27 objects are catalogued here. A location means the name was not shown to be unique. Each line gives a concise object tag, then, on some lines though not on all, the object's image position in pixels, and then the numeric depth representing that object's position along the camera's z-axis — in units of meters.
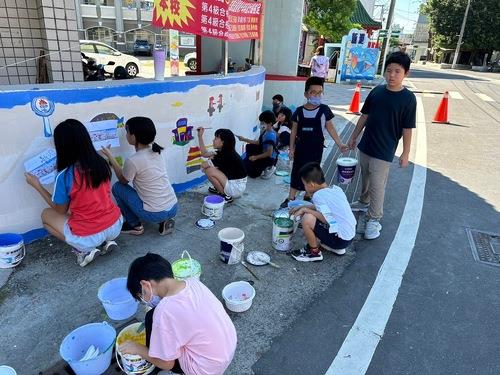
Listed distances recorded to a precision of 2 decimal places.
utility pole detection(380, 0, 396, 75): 21.37
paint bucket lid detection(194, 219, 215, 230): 4.19
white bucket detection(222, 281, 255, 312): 2.92
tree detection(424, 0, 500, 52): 39.88
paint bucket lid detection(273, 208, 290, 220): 3.80
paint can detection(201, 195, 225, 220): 4.30
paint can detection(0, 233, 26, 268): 3.20
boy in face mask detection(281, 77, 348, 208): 4.36
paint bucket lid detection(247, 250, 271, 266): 3.58
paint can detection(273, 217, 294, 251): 3.74
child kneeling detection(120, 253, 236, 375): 1.89
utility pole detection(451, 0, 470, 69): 40.03
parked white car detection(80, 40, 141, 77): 15.80
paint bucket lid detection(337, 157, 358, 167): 4.38
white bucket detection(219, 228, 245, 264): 3.44
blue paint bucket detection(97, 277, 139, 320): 2.68
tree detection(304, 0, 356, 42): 22.50
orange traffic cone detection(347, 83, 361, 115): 11.37
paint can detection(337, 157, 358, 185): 4.39
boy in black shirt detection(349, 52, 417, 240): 3.81
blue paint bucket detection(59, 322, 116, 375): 2.16
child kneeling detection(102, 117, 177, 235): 3.66
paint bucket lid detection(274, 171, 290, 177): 6.08
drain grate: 3.89
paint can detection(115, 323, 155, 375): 2.10
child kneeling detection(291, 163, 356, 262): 3.52
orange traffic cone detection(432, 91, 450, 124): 10.63
